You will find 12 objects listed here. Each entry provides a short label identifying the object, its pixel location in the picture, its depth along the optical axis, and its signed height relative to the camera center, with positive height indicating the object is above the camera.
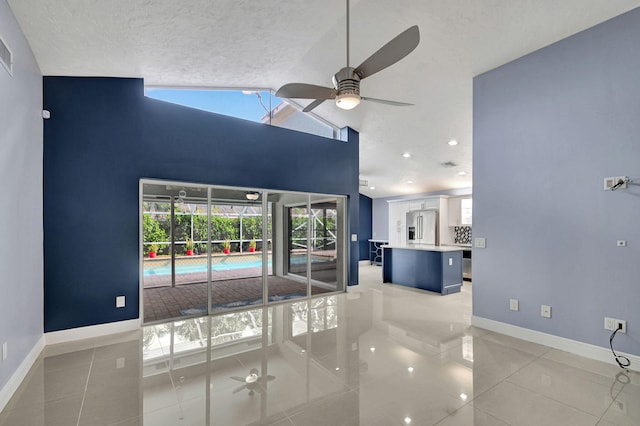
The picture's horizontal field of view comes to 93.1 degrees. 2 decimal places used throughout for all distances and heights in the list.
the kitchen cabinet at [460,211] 8.71 +0.05
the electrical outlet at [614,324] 2.96 -1.12
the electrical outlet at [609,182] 3.04 +0.30
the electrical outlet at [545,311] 3.47 -1.14
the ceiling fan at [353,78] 2.29 +1.20
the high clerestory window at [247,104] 4.61 +1.84
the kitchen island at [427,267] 6.09 -1.17
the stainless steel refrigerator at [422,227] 8.88 -0.42
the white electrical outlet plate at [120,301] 3.97 -1.14
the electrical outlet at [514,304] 3.75 -1.15
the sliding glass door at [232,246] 4.66 -0.58
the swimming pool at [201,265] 4.97 -0.89
